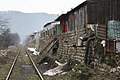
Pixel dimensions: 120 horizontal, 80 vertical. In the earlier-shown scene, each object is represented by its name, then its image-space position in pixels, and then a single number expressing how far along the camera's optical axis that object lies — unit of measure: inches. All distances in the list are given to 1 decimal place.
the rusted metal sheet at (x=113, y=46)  402.5
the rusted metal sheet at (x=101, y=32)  459.8
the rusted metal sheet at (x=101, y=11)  576.4
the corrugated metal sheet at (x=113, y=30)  441.3
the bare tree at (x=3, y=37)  1985.2
